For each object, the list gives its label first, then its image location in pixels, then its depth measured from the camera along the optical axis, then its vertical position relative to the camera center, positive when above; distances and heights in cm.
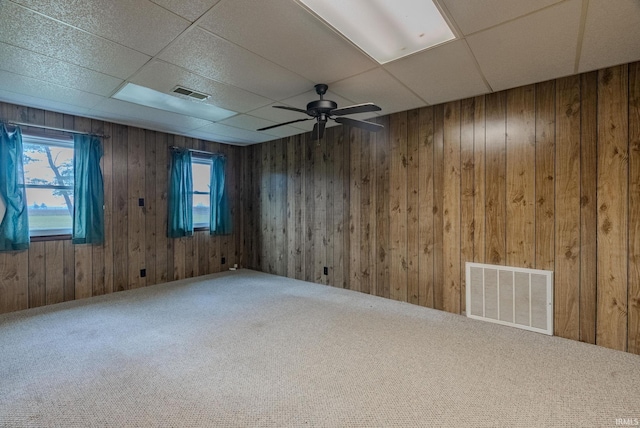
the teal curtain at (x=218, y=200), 549 +24
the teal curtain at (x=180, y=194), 490 +32
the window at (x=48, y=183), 372 +39
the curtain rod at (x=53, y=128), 348 +108
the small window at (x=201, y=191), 543 +41
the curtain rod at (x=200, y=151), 494 +110
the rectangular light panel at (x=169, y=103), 320 +131
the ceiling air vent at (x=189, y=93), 305 +128
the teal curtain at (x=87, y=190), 394 +31
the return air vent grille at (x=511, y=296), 287 -86
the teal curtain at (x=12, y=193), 340 +24
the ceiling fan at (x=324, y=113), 278 +94
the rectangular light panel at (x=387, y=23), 186 +130
